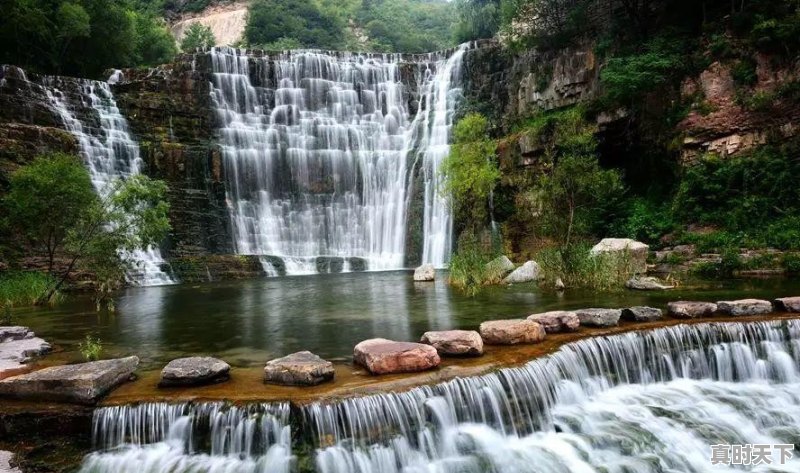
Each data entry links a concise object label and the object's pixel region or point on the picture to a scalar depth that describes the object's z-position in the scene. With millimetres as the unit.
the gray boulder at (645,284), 12311
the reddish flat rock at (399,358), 5824
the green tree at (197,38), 57281
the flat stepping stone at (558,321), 7785
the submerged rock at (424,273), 18392
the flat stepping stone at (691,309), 8484
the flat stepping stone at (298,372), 5508
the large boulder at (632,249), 14782
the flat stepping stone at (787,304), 8547
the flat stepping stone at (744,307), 8531
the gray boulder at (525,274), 16000
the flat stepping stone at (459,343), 6480
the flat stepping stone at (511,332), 7145
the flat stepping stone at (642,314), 8352
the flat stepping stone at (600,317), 8031
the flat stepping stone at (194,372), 5547
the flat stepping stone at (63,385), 5105
